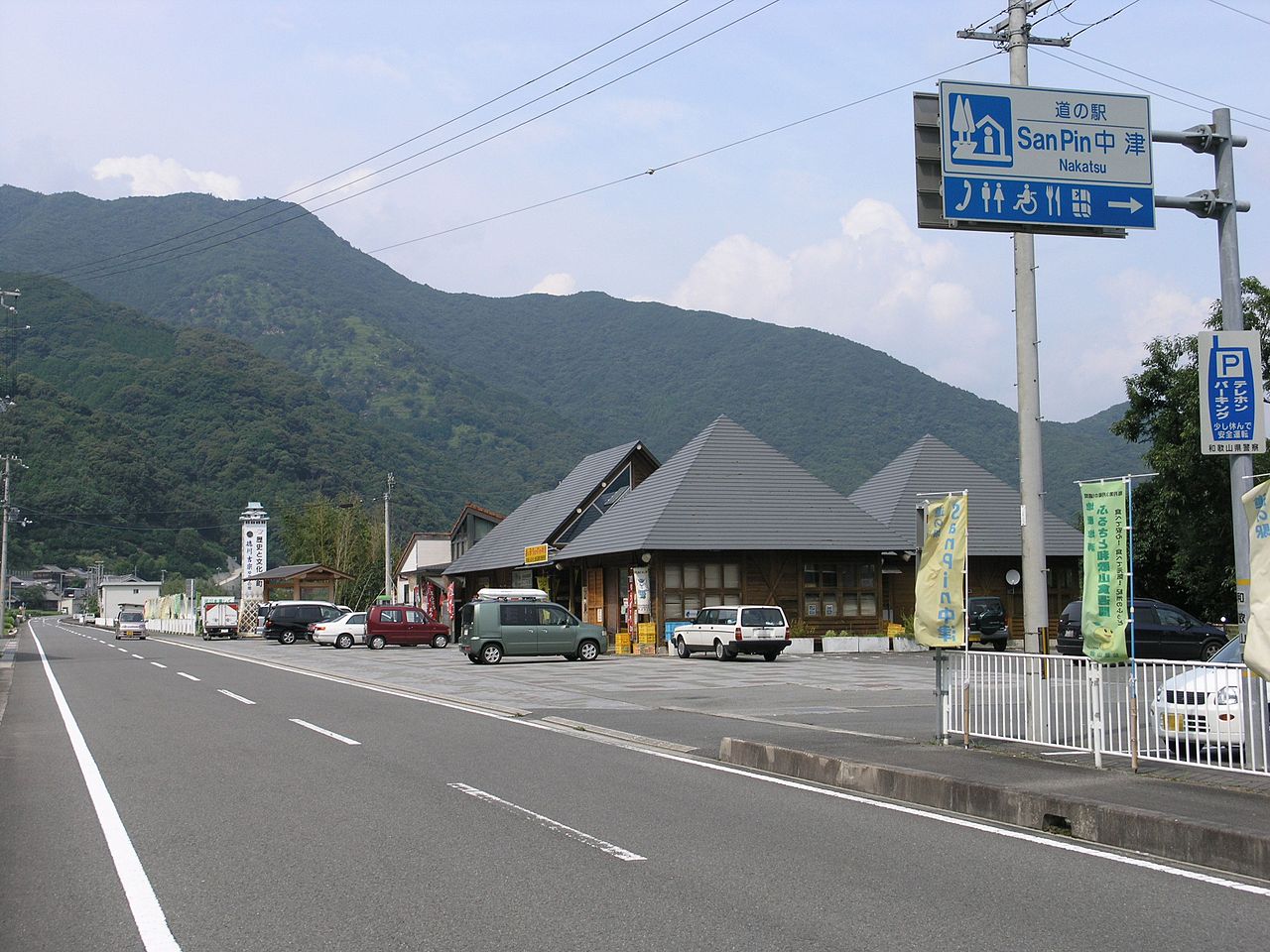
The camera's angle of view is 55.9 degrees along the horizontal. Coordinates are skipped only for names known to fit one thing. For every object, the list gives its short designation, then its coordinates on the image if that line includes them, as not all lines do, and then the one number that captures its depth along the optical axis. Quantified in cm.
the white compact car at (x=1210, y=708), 1034
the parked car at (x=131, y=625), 6550
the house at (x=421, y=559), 6862
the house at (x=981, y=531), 4366
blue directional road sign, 1234
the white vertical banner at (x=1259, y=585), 900
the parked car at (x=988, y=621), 3791
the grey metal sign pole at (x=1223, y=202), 1192
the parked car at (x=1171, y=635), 2906
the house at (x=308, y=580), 7186
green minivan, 3391
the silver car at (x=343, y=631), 5088
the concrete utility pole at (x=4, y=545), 7406
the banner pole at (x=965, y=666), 1255
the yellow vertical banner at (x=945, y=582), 1281
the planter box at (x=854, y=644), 3944
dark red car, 4825
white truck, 6819
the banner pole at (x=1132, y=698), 1063
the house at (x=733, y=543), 3997
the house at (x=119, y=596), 9994
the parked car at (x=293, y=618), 5641
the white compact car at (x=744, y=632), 3422
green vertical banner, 1105
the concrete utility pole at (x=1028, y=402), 1359
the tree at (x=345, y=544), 8981
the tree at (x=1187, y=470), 3428
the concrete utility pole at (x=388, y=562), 5997
